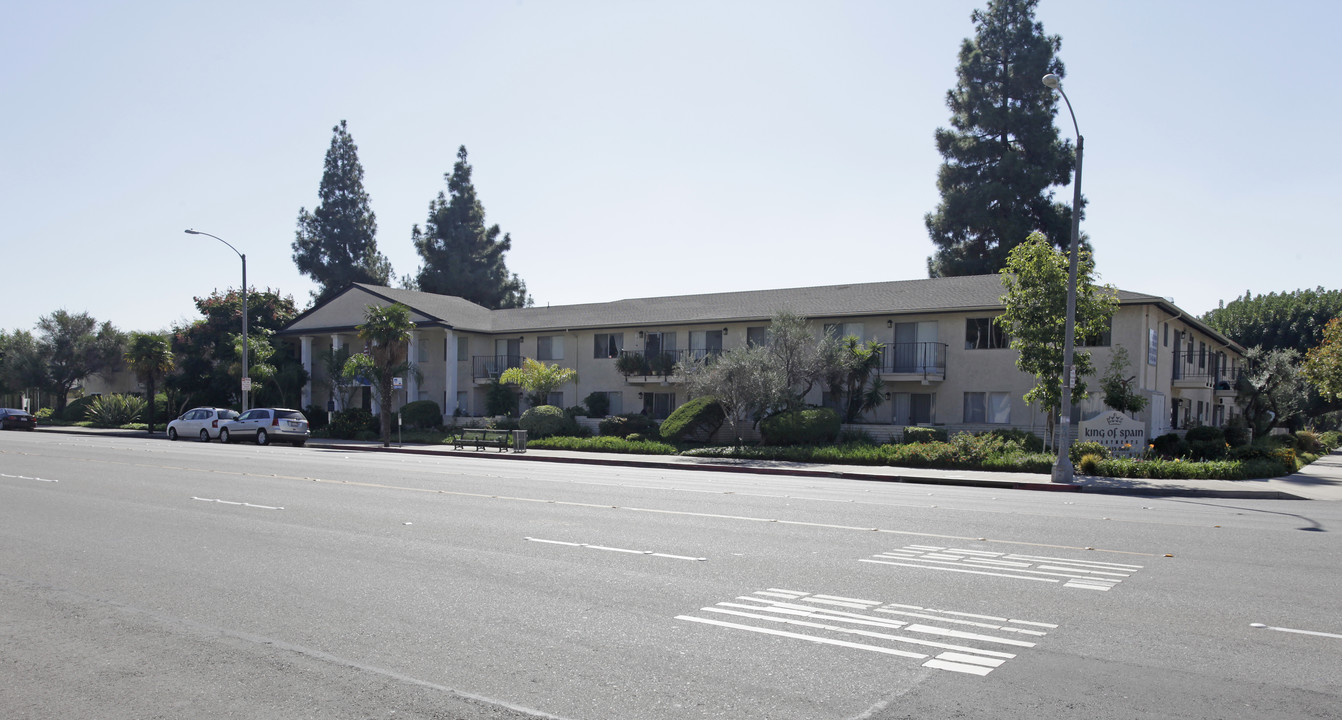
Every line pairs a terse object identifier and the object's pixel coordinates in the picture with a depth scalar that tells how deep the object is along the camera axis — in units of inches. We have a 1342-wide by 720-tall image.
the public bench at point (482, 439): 1326.3
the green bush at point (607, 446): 1244.5
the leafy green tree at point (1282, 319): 2385.6
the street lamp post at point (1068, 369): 829.8
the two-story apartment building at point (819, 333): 1316.4
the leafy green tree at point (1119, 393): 1098.7
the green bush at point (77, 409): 2300.7
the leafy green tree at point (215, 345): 2060.8
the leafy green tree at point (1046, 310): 963.3
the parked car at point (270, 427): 1491.1
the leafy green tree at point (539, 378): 1568.7
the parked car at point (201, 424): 1584.6
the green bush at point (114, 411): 2111.2
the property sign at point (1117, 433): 981.8
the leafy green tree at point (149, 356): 1841.8
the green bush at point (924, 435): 1198.3
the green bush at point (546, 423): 1461.6
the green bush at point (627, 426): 1432.1
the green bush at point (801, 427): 1212.5
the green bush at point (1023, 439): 1082.1
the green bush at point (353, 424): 1667.1
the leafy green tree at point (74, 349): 2412.6
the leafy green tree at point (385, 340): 1556.3
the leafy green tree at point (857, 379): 1321.4
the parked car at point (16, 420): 2048.5
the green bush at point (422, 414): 1708.5
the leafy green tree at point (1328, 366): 1469.0
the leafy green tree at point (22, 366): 2374.5
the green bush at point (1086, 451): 956.6
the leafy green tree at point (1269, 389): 1393.9
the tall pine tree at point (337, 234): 2925.7
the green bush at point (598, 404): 1617.9
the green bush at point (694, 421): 1298.0
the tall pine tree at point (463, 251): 2886.3
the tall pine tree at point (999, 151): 2107.5
